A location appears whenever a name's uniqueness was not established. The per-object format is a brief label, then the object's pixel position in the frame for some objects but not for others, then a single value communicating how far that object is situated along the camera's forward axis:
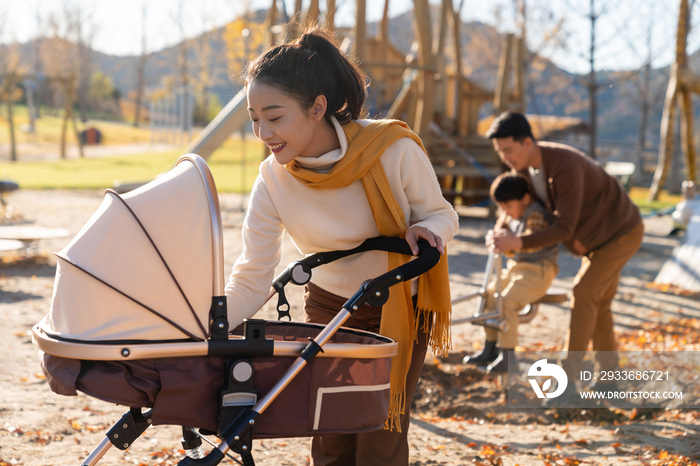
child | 4.61
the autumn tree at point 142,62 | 48.03
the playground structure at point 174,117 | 33.72
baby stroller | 1.78
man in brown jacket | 4.12
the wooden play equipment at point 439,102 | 10.72
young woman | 2.12
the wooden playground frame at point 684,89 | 12.08
